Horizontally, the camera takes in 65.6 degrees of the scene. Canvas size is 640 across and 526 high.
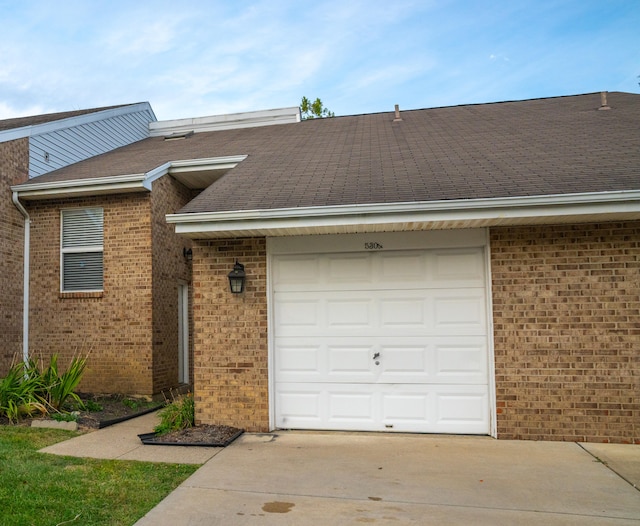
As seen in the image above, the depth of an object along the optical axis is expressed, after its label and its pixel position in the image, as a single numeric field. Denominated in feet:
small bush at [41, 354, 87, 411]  24.44
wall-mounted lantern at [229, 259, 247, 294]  21.75
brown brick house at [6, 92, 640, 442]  19.53
